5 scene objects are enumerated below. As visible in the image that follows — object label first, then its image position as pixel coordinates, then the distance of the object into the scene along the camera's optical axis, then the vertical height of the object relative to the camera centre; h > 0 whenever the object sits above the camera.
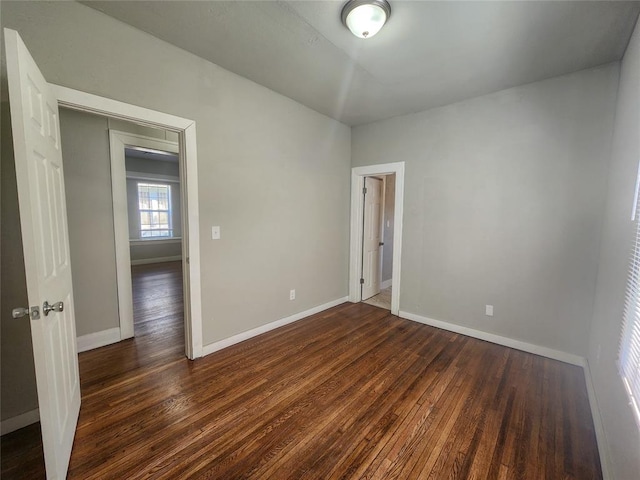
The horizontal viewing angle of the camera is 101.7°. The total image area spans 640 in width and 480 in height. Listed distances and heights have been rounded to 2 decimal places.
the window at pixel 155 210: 7.36 +0.25
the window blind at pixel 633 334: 1.14 -0.53
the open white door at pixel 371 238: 4.21 -0.28
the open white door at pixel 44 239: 1.12 -0.11
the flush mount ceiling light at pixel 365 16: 1.58 +1.30
